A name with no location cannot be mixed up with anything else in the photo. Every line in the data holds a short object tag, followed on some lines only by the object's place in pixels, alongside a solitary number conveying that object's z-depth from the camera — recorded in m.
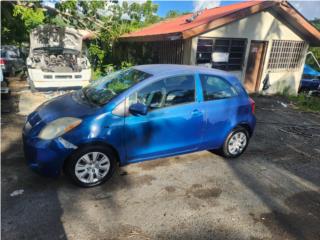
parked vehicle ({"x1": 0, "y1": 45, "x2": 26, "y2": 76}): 14.30
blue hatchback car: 3.72
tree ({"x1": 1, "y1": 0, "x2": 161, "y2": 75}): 10.10
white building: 10.17
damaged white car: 8.73
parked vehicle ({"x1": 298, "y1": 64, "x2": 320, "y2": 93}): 15.63
